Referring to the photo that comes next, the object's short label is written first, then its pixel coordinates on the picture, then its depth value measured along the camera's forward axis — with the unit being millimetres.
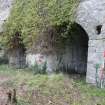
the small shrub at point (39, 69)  4501
